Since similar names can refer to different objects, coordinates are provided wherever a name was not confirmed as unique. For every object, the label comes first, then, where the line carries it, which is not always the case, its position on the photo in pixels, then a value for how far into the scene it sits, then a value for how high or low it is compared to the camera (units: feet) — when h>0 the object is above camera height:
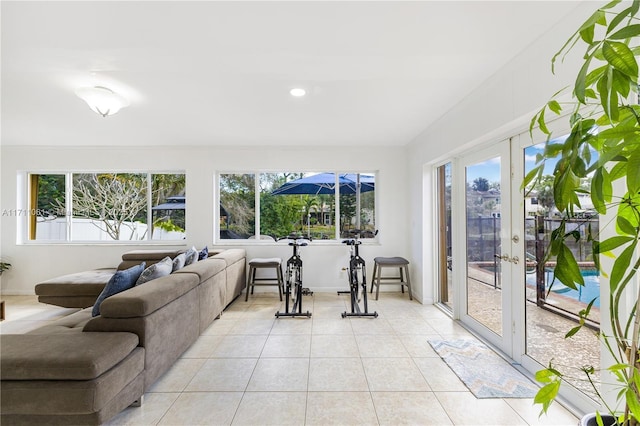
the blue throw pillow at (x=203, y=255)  12.89 -1.64
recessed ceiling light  8.75 +3.92
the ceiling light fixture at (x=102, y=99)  8.41 +3.66
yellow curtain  15.92 +0.92
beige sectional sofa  5.08 -2.74
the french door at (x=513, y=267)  6.77 -1.56
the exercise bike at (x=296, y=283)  11.96 -2.84
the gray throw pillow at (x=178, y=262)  10.08 -1.58
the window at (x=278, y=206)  16.38 +0.68
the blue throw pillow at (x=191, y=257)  11.34 -1.56
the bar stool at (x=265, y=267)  14.07 -2.73
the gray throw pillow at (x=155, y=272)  8.16 -1.59
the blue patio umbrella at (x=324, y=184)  16.26 +1.89
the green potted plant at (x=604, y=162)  2.26 +0.42
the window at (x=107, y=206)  16.06 +0.71
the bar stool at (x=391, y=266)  14.02 -2.79
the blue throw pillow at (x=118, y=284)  7.73 -1.78
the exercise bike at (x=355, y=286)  11.88 -3.00
